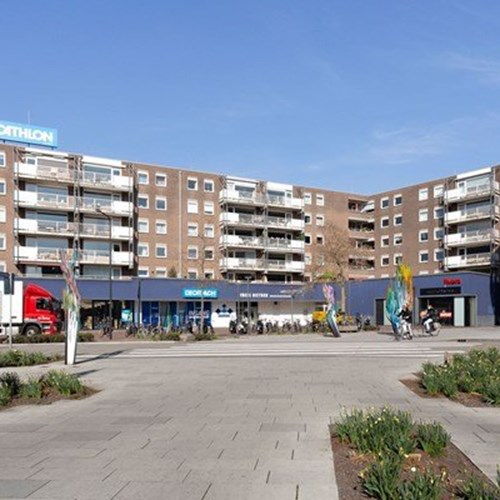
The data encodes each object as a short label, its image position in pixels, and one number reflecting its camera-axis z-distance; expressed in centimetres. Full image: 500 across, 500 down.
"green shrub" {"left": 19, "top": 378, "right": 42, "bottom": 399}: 1127
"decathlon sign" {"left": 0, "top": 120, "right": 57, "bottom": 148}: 5650
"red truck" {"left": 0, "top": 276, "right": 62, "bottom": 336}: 3797
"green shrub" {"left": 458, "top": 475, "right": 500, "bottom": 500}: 447
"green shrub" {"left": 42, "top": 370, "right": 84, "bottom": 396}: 1180
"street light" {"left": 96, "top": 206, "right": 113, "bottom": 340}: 3802
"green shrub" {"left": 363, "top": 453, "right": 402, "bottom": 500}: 479
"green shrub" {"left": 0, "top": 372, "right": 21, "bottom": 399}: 1138
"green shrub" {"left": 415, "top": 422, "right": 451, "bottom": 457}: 635
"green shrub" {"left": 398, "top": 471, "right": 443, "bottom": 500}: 449
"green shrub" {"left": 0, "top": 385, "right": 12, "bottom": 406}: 1073
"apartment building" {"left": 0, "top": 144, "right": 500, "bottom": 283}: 5412
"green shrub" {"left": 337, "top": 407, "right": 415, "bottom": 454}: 622
